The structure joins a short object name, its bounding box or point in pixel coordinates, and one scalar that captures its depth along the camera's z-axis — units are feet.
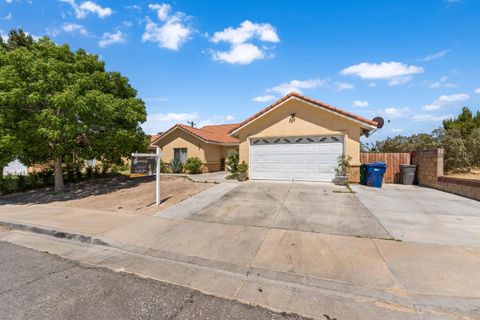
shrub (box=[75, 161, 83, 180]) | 49.02
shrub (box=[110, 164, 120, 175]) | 57.10
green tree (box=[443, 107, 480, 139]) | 67.65
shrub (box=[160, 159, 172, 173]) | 63.67
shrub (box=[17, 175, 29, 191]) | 44.18
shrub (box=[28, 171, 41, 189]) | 45.20
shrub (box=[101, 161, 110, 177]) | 52.61
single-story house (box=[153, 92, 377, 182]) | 39.04
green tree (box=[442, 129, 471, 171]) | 40.14
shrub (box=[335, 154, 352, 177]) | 37.68
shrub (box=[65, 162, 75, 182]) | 48.45
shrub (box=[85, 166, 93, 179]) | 51.12
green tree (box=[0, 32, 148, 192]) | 29.99
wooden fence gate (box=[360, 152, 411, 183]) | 40.55
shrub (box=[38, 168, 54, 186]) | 46.37
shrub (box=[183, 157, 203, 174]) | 59.93
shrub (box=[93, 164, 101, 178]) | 52.70
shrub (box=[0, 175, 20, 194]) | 42.75
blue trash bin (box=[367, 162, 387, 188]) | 35.78
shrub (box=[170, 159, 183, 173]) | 62.03
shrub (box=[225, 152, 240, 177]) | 45.70
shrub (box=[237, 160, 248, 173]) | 43.60
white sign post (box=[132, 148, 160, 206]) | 27.17
